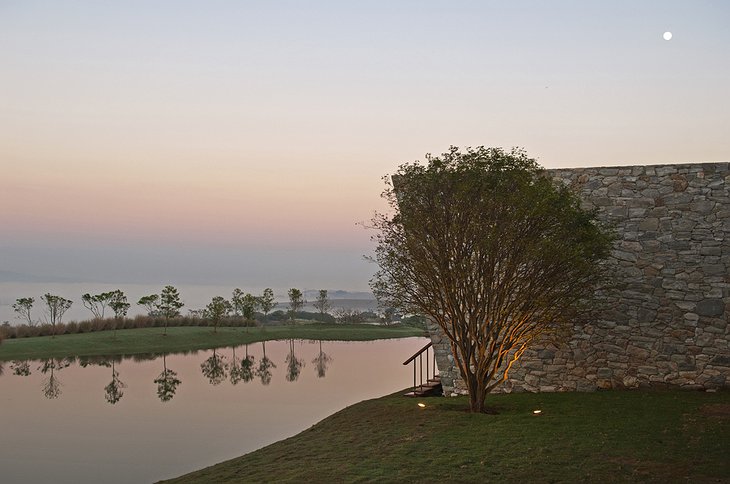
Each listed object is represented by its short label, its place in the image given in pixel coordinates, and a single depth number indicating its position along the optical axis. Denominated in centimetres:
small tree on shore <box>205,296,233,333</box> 3152
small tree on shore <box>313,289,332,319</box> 4257
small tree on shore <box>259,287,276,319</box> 3840
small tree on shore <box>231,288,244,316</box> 3575
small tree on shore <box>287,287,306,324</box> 3875
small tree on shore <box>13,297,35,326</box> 3108
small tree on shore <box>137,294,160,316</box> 3138
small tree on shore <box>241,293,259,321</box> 3475
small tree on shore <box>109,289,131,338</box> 3131
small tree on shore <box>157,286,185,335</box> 3078
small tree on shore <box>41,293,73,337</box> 2967
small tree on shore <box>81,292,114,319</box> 3116
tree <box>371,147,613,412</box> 1076
